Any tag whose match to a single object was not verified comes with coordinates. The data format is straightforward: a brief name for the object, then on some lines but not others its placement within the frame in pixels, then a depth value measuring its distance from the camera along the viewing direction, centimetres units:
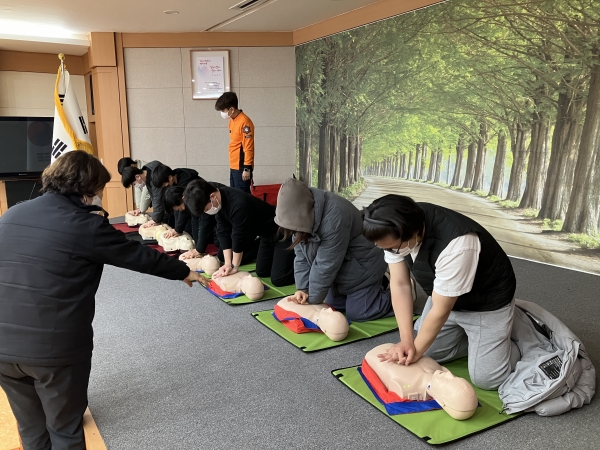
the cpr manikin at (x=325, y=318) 259
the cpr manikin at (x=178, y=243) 430
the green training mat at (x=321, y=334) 259
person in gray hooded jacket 265
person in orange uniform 508
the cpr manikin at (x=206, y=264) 371
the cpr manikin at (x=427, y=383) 188
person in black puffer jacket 155
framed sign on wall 686
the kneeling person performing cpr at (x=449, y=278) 183
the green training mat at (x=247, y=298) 325
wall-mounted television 643
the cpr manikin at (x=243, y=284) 325
